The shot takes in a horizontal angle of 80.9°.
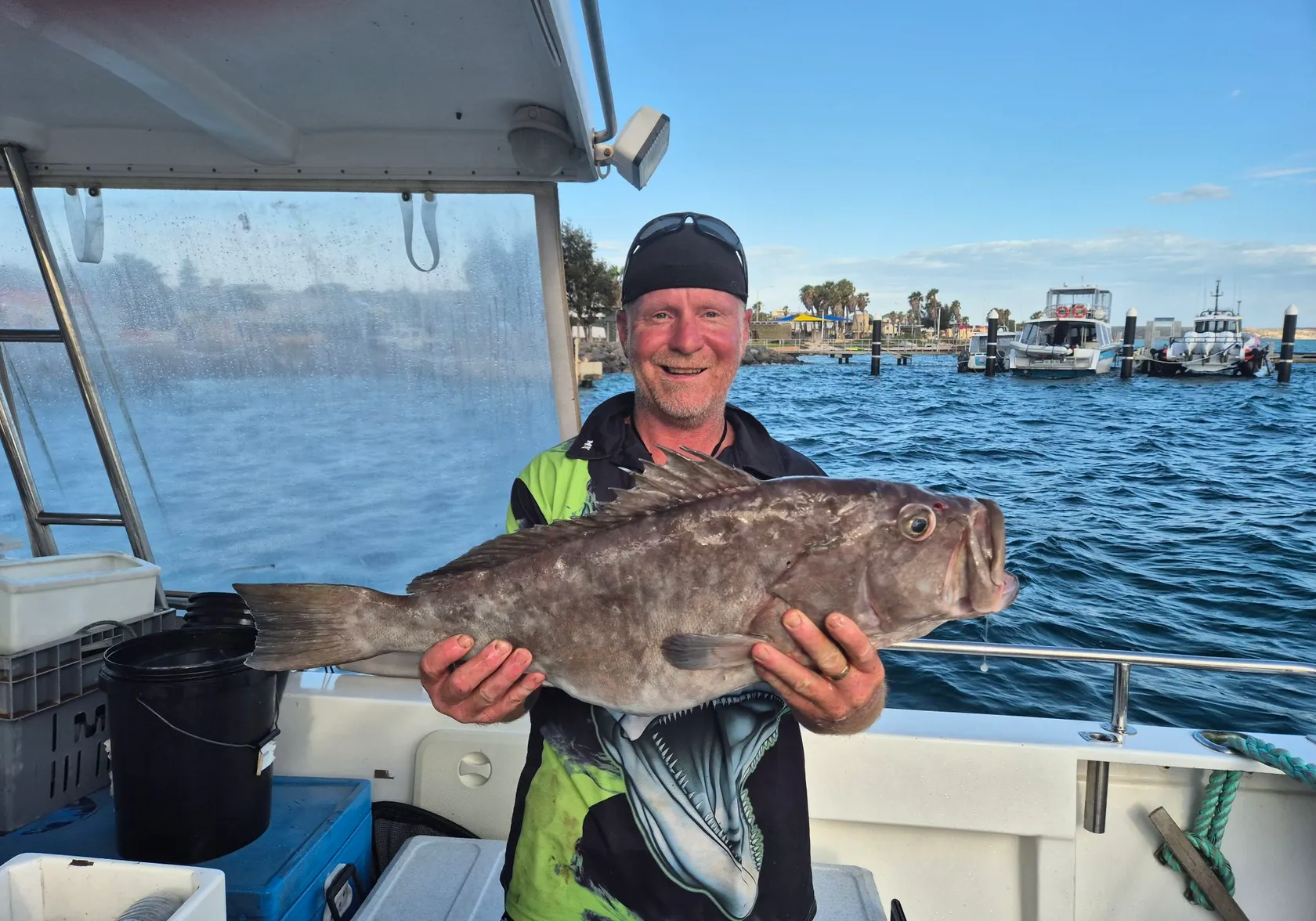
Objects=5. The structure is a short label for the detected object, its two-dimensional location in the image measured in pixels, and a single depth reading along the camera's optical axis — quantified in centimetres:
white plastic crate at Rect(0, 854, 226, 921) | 174
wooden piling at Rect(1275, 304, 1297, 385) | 4806
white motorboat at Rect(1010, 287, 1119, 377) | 5434
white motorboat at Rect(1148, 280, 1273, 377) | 5566
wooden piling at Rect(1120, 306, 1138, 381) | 5434
